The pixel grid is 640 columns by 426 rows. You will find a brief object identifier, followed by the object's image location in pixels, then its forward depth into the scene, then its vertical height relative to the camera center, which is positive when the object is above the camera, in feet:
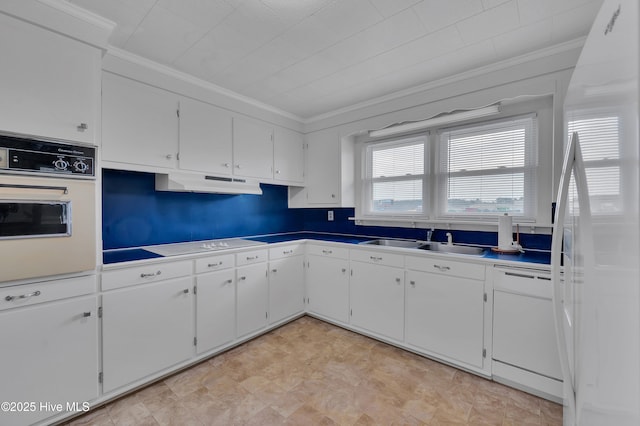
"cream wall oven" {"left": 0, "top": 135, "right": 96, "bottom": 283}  5.21 +0.07
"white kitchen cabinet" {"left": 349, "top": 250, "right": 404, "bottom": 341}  8.94 -2.72
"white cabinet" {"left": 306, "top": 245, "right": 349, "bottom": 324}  10.28 -2.58
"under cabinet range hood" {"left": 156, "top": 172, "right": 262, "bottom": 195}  8.43 +0.87
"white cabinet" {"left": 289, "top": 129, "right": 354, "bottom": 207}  11.71 +1.69
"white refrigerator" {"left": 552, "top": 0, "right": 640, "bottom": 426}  1.25 -0.05
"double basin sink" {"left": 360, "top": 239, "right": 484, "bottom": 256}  8.95 -1.16
